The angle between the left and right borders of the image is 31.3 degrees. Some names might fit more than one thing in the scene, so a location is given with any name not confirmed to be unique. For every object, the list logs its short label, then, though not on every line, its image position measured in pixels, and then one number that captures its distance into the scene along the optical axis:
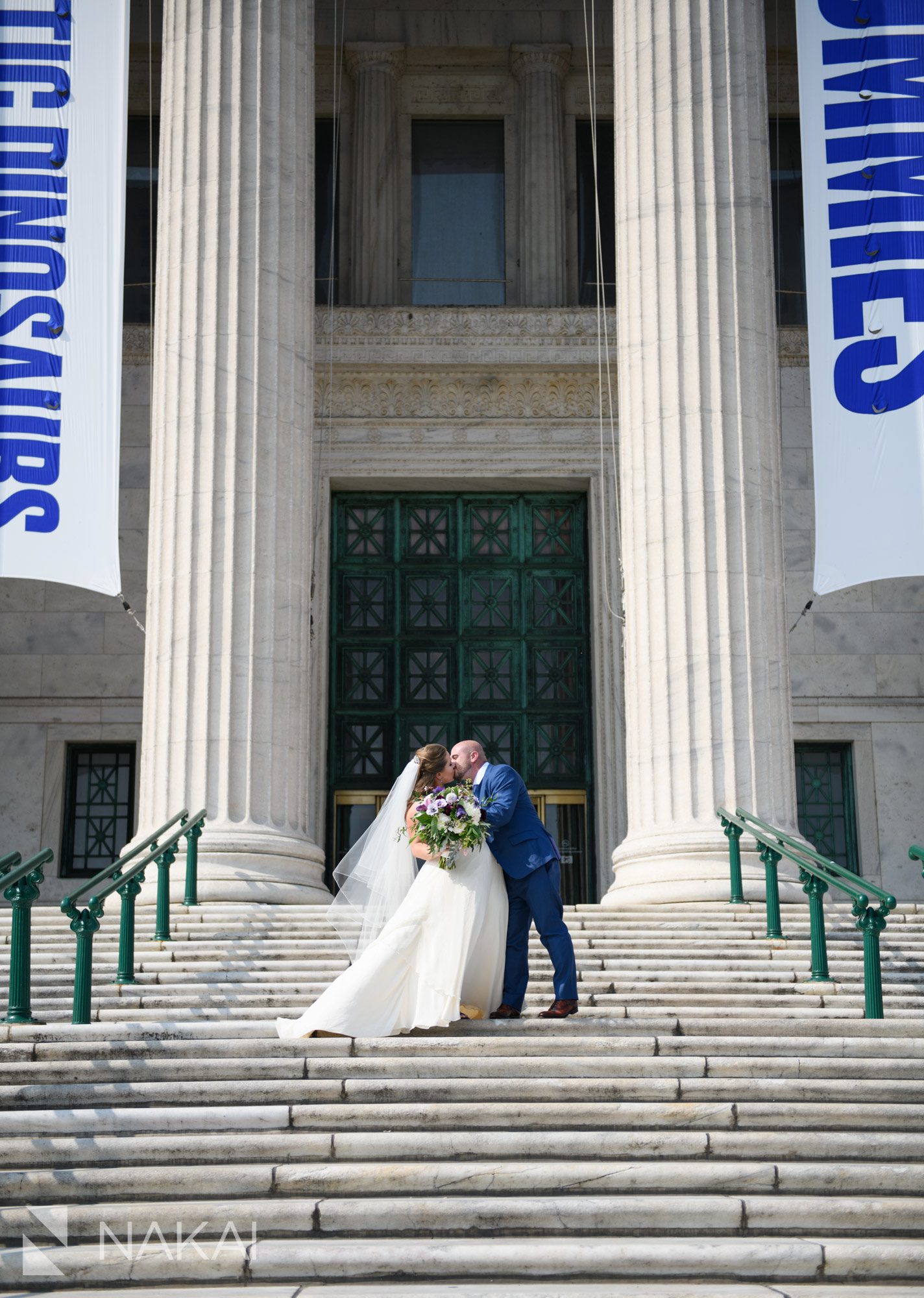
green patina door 21.78
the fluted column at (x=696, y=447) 15.52
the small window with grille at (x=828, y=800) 21.78
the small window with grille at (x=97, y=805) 21.58
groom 10.61
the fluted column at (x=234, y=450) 15.84
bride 10.28
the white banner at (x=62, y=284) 15.23
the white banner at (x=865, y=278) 15.12
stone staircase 7.59
